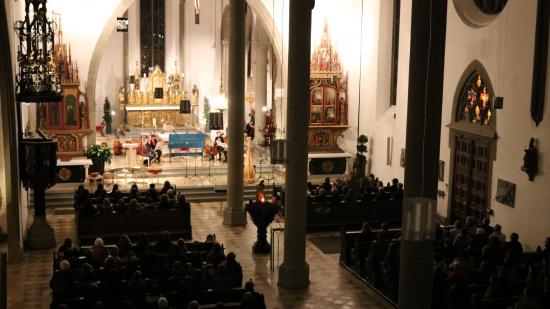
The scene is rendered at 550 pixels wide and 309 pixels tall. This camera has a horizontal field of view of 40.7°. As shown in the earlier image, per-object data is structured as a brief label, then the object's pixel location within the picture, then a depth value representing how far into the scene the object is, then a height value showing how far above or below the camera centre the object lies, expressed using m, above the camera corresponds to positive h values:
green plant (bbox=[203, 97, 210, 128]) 36.16 -0.63
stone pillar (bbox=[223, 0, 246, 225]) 21.22 -0.04
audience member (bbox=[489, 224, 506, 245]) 16.41 -2.98
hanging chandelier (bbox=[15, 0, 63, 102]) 17.00 +0.62
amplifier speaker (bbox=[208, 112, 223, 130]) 25.83 -0.82
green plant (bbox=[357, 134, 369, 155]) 26.73 -1.58
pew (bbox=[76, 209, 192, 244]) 19.36 -3.38
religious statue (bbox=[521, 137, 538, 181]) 17.56 -1.37
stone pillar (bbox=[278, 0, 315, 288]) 15.66 -1.01
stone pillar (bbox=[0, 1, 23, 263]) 17.44 -1.41
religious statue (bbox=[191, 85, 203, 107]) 37.50 -0.05
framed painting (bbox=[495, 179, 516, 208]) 18.58 -2.30
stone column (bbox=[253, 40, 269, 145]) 34.88 +1.18
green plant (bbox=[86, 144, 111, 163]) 26.23 -2.04
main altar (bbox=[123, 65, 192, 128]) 36.34 -0.19
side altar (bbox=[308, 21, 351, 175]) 28.02 -0.43
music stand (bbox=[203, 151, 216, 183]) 27.12 -2.95
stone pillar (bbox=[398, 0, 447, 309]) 10.07 -0.38
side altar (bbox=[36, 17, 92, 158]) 26.62 -0.72
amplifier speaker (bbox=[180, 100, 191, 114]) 30.53 -0.42
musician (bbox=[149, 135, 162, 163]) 28.94 -2.06
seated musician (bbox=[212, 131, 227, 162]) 30.04 -1.93
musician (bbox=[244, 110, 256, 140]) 33.06 -1.25
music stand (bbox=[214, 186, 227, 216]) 22.81 -2.85
